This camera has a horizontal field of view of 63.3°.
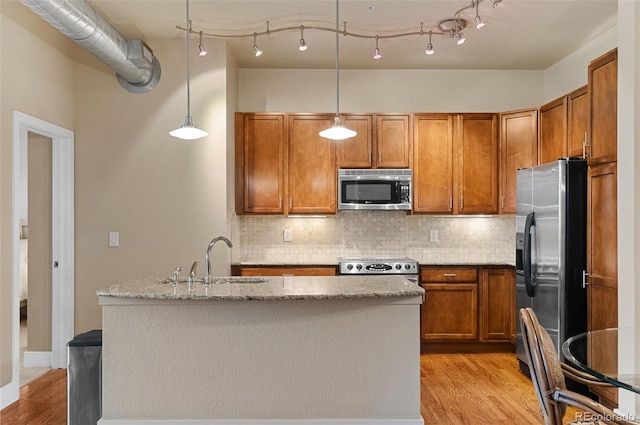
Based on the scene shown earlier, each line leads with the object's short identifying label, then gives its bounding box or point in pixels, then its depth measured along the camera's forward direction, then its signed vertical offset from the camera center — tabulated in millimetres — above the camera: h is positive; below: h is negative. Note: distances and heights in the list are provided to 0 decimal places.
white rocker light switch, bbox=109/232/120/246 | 4652 -211
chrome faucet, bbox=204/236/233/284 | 3004 -324
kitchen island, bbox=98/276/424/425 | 2996 -843
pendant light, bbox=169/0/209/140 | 3104 +502
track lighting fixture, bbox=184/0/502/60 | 4125 +1565
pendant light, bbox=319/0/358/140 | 3181 +510
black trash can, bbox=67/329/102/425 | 3027 -981
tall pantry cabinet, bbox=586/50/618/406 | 3320 +90
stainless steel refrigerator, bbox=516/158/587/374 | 3768 -251
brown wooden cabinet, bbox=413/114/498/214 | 5254 +485
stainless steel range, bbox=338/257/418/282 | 4945 -508
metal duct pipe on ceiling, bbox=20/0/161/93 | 3182 +1246
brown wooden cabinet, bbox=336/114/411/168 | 5230 +730
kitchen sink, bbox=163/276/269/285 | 3309 -427
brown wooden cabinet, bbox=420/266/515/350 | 4984 -856
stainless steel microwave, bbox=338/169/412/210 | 5160 +239
